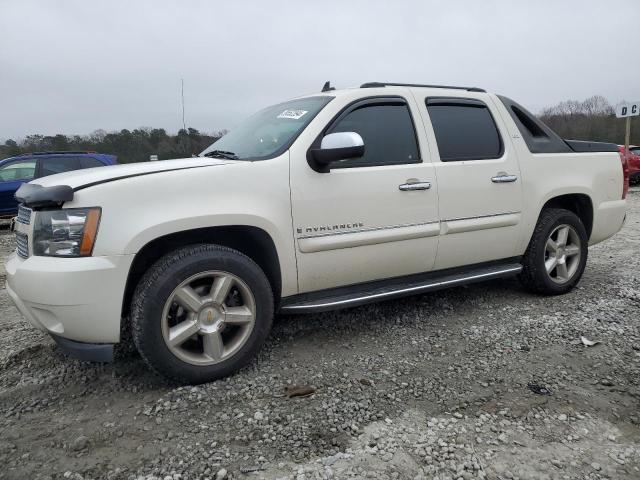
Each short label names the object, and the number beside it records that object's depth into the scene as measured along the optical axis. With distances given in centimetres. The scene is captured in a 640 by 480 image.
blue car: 1001
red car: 1579
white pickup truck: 251
